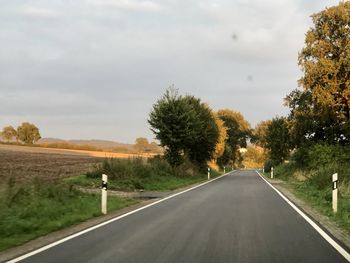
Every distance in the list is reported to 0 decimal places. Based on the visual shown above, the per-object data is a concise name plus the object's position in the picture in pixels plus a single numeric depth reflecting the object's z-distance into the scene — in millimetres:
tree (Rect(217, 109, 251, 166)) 120562
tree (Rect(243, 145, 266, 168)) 164800
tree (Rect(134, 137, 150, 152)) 128225
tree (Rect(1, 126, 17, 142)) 102662
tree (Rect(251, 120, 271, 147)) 135250
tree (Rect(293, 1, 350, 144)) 40469
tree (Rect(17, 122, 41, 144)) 105206
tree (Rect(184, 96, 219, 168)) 51712
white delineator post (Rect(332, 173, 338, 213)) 16719
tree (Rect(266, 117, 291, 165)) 62031
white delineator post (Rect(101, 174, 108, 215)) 16531
